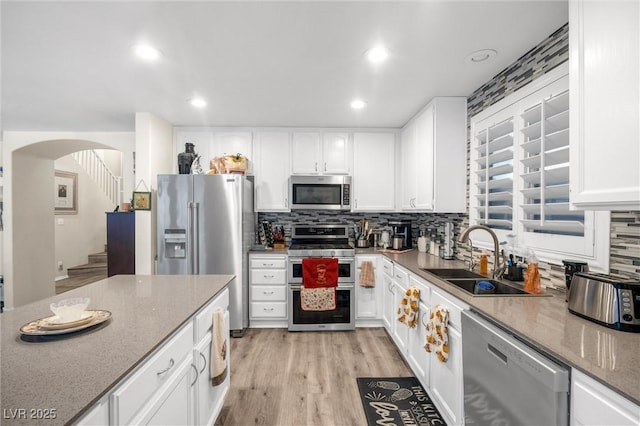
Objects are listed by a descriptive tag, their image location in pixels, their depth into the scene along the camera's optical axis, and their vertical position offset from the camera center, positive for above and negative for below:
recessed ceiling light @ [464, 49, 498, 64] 1.90 +1.05
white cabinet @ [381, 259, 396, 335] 2.96 -0.98
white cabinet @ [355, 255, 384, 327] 3.32 -0.97
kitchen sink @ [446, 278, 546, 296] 1.74 -0.49
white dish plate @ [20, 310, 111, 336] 1.04 -0.42
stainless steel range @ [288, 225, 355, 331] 3.23 -0.95
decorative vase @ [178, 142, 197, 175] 3.35 +0.58
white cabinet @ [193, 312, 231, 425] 1.46 -0.96
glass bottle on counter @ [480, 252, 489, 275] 2.19 -0.40
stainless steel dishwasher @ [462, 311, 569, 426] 0.96 -0.66
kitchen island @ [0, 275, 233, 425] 0.71 -0.46
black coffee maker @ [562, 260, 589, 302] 1.44 -0.29
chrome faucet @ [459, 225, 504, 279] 1.92 -0.26
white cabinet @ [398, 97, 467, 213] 2.69 +0.53
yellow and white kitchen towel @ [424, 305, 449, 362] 1.74 -0.74
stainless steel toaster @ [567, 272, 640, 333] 1.09 -0.35
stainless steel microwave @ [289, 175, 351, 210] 3.50 +0.23
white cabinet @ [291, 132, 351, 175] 3.65 +0.74
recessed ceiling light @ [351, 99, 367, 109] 2.78 +1.06
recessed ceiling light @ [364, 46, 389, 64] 1.87 +1.04
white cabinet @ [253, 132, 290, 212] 3.62 +0.52
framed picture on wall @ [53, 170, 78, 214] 5.76 +0.41
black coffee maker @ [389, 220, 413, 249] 3.56 -0.24
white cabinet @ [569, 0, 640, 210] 0.98 +0.39
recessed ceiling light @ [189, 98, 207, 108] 2.78 +1.07
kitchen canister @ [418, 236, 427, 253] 3.34 -0.39
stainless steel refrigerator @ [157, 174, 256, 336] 3.05 -0.17
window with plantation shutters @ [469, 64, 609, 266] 1.57 +0.22
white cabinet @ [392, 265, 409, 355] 2.55 -0.88
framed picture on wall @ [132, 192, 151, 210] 3.11 +0.13
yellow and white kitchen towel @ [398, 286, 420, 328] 2.20 -0.74
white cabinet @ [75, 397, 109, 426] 0.72 -0.53
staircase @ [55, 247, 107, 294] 5.39 -1.21
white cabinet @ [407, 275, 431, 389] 2.06 -1.01
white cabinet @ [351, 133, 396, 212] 3.68 +0.53
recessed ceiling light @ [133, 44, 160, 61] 1.87 +1.06
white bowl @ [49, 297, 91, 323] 1.11 -0.37
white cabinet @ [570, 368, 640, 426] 0.77 -0.56
